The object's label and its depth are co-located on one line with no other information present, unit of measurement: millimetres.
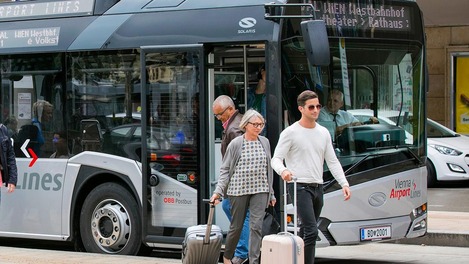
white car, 19750
